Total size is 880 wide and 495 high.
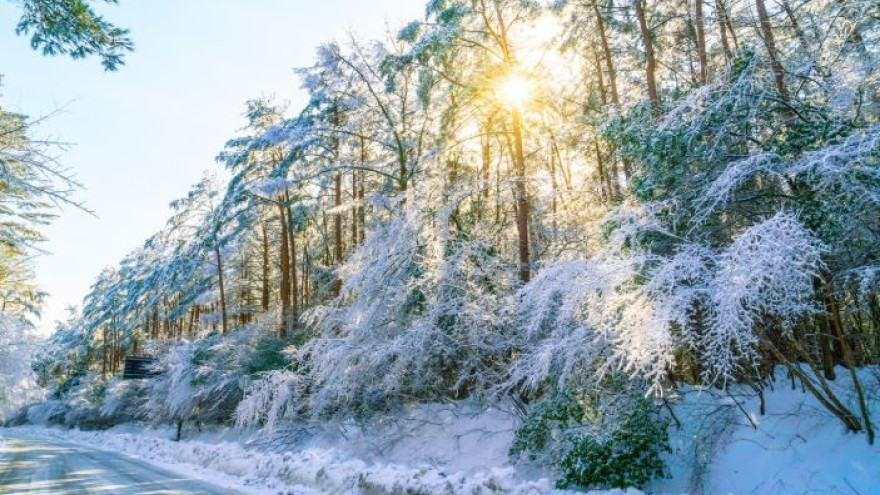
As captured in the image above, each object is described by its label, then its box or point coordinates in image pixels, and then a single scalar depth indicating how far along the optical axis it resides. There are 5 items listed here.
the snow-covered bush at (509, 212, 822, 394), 4.99
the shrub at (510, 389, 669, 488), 6.43
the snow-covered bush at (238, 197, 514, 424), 10.23
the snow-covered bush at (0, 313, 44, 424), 20.25
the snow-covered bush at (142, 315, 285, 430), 17.30
